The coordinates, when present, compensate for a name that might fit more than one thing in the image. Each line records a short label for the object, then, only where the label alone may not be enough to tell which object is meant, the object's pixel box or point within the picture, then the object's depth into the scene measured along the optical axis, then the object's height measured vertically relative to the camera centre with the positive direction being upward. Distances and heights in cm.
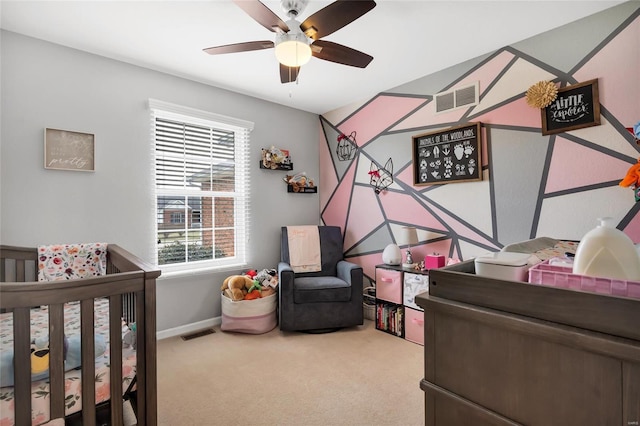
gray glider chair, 287 -87
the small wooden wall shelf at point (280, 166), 347 +59
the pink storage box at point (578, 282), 63 -17
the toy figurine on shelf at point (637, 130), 167 +46
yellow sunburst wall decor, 218 +89
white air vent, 264 +107
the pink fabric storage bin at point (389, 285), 285 -72
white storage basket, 286 -99
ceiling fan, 155 +109
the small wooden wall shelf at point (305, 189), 375 +32
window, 290 +30
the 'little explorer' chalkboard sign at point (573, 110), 204 +74
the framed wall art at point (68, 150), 229 +53
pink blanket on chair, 338 -41
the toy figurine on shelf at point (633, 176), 143 +17
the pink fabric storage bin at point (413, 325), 266 -103
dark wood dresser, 60 -34
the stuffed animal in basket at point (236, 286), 289 -72
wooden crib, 103 -47
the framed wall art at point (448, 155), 263 +55
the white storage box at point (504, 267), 82 -16
